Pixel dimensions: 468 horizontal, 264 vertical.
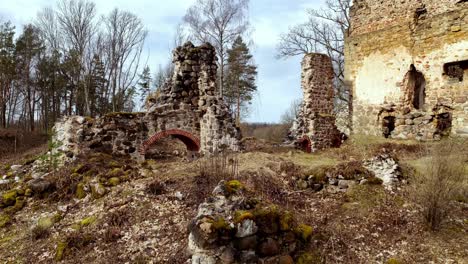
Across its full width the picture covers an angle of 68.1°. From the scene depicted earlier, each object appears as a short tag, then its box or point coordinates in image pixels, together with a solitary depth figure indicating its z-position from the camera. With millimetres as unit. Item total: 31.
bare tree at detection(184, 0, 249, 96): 22352
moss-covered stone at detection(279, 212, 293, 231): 4570
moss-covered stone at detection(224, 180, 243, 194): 4859
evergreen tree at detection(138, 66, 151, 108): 34284
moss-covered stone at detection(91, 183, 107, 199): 7094
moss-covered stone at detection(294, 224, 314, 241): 4770
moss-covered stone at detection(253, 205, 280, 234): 4434
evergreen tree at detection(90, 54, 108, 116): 29394
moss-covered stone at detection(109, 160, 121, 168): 8709
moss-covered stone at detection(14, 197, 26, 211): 7320
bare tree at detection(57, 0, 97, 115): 23891
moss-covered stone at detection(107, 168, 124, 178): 7980
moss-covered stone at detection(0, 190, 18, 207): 7484
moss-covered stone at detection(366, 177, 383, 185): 6766
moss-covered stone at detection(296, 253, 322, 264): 4562
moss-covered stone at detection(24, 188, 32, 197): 7695
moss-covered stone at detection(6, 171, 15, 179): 9616
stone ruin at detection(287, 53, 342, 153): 15188
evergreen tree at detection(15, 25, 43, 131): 28531
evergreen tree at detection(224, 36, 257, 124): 28266
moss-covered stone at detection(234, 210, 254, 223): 4309
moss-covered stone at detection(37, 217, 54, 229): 6176
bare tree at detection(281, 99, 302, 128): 35738
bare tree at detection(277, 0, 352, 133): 22531
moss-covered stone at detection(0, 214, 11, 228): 6680
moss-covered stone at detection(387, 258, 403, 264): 4549
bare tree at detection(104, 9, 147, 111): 25641
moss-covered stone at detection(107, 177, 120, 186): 7559
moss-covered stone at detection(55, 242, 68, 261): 5207
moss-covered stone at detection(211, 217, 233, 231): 4145
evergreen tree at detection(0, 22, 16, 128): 26250
